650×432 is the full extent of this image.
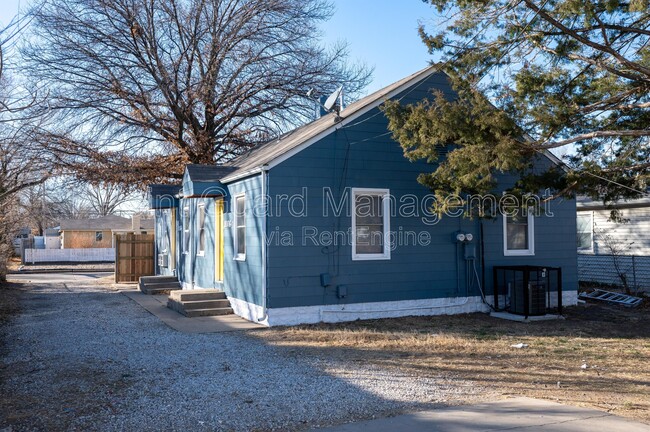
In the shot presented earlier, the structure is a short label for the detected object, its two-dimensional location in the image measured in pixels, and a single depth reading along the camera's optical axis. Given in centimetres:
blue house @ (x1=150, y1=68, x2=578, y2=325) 1184
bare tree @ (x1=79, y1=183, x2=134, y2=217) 6762
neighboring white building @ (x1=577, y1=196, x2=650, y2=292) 1811
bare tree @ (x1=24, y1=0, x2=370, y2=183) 2200
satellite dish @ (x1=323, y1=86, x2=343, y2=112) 1280
